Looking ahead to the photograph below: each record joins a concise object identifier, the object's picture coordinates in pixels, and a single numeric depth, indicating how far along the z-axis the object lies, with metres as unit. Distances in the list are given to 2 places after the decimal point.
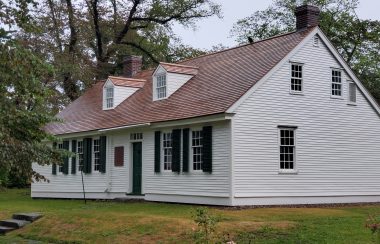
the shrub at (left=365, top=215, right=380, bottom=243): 9.10
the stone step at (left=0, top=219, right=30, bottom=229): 18.44
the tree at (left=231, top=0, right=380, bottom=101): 41.12
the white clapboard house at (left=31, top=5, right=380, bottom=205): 20.33
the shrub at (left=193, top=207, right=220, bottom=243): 10.27
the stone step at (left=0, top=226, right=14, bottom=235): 18.20
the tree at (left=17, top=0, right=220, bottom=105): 38.94
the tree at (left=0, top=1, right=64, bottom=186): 11.30
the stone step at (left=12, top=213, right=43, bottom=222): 18.93
